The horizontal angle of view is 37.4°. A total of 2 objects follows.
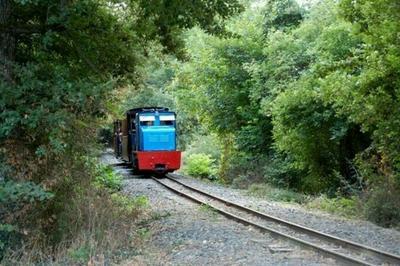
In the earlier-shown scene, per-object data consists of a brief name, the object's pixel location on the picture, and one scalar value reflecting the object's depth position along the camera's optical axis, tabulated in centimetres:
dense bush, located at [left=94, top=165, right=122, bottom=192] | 1961
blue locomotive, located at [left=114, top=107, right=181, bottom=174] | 2866
